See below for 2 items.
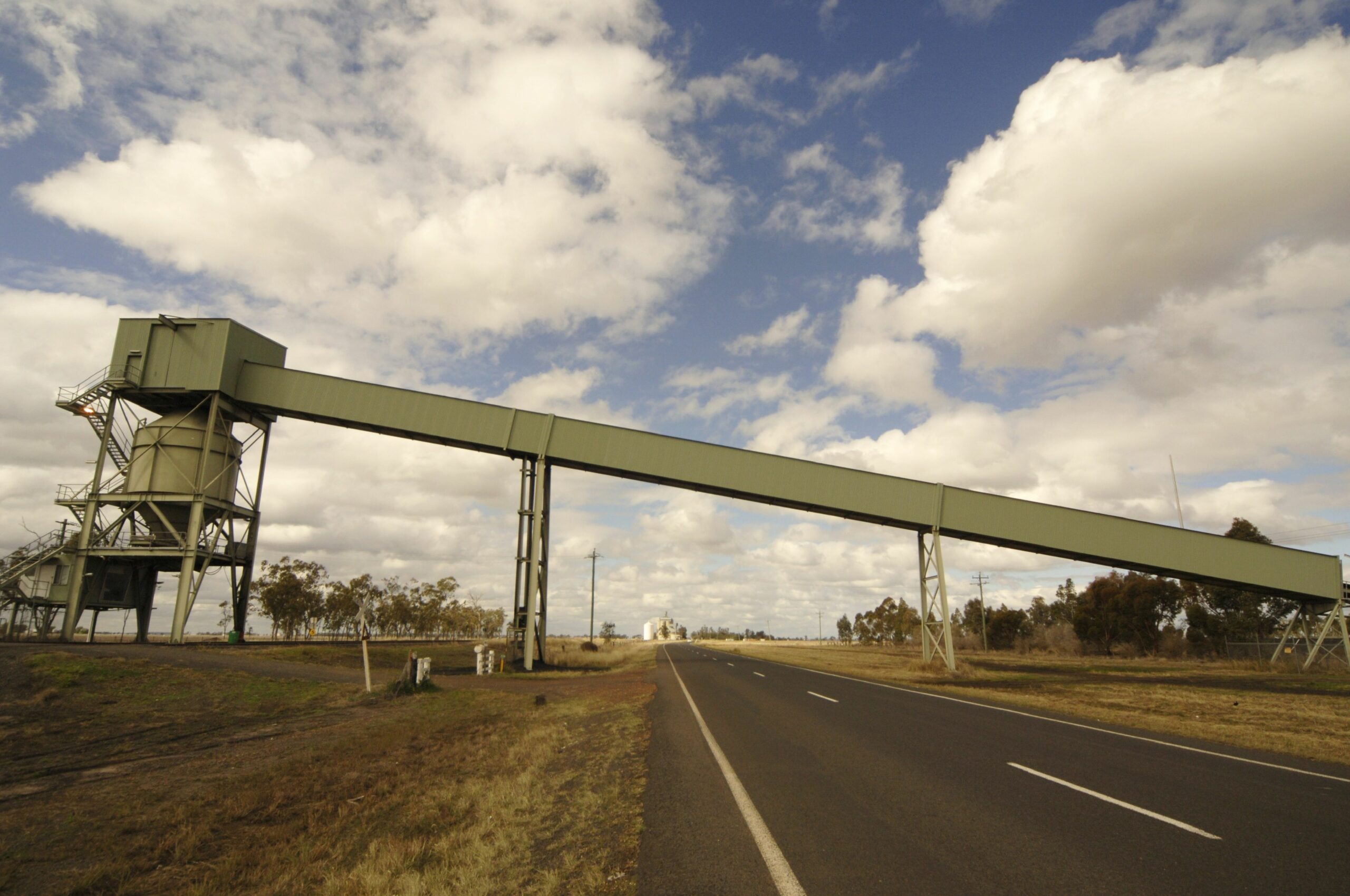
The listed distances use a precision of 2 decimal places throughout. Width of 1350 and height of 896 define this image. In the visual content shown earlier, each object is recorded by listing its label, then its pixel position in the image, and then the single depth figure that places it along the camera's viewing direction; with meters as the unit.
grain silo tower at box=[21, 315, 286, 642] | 32.41
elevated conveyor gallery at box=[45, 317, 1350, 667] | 32.03
